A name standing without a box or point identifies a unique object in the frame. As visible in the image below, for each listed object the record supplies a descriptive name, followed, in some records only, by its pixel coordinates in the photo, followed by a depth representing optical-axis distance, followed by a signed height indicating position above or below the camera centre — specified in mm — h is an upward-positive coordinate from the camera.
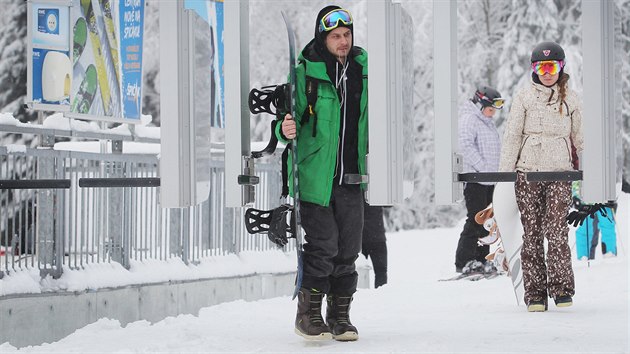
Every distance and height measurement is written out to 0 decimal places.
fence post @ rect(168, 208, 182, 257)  18300 -270
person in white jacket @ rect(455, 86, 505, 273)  21975 +353
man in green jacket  12242 +176
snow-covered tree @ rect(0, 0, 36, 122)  48762 +2803
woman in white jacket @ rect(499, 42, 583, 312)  15113 +207
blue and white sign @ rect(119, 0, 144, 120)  21134 +1347
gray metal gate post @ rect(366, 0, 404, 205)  11447 +448
